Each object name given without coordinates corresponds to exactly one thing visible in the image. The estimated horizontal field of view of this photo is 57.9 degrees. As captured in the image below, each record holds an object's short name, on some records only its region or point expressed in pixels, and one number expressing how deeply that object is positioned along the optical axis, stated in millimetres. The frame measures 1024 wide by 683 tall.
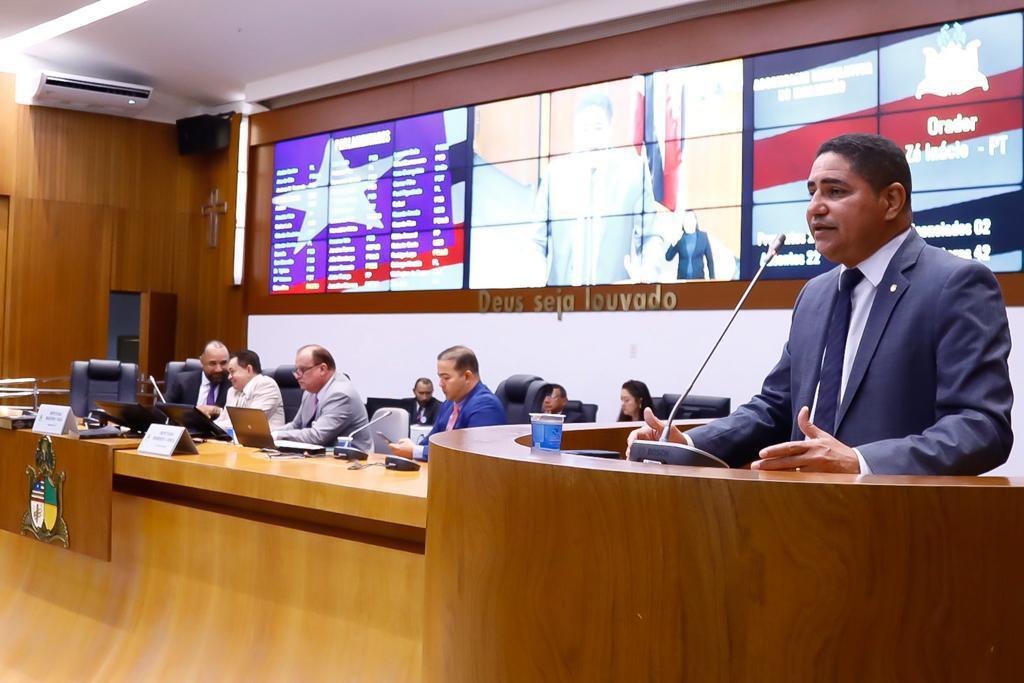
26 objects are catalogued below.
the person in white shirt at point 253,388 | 5680
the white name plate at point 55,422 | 3297
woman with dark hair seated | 6336
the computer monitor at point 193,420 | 3633
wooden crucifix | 11031
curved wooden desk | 2229
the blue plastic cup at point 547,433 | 1646
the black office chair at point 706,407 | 6137
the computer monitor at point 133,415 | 3545
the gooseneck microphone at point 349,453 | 2916
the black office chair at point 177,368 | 8363
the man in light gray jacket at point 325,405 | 4711
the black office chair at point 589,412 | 6886
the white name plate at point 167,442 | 2980
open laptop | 3350
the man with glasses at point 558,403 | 5808
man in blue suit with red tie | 3967
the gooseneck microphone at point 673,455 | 1479
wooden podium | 1133
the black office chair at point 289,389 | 7118
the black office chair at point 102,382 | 8031
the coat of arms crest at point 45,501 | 3175
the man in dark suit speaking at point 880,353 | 1397
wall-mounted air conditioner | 10172
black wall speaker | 11000
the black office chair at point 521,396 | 5621
